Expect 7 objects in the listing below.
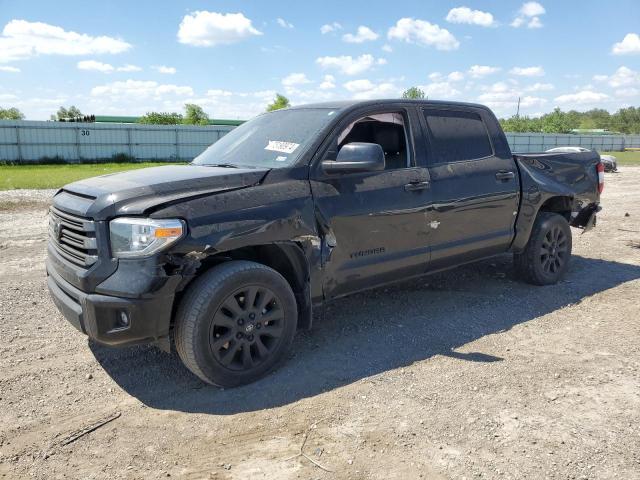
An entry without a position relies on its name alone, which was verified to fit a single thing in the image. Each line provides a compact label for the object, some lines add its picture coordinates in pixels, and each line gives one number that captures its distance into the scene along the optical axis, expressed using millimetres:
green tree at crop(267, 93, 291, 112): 52719
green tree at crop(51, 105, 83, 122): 84062
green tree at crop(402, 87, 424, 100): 64788
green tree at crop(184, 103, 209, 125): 58094
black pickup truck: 3217
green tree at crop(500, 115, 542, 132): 82044
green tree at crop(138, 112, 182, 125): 54125
